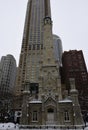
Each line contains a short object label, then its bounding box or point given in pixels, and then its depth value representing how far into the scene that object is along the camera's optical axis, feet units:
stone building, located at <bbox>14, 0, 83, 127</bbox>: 104.68
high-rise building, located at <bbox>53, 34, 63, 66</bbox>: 417.08
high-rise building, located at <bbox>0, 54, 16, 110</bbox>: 325.01
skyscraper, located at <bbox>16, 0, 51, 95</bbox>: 274.16
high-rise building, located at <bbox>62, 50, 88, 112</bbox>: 248.81
